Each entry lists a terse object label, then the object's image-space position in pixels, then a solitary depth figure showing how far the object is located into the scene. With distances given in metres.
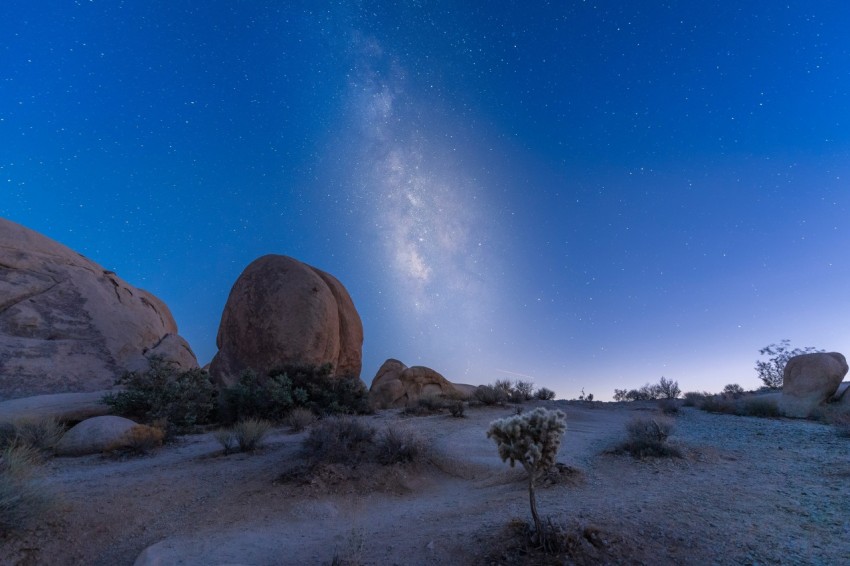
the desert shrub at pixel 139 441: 9.32
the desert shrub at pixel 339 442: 8.00
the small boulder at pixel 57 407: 10.25
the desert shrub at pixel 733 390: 25.17
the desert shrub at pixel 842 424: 10.22
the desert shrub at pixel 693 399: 20.58
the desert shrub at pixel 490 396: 17.27
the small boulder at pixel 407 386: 20.45
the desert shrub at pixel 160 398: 11.52
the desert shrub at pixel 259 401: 12.79
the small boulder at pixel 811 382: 15.35
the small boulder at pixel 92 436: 9.15
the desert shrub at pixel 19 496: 4.71
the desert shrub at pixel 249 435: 9.36
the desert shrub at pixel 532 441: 4.18
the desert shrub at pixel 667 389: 26.23
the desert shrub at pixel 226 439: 9.34
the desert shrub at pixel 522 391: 19.19
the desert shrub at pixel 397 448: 8.30
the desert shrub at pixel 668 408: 17.56
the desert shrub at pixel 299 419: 11.60
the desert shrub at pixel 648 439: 8.32
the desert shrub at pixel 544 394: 21.59
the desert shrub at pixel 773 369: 30.91
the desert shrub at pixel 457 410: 13.80
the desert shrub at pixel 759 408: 15.49
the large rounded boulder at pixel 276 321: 17.39
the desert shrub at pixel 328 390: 14.26
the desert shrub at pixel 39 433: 8.82
